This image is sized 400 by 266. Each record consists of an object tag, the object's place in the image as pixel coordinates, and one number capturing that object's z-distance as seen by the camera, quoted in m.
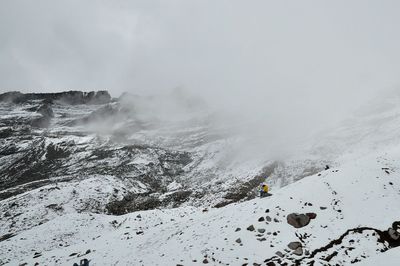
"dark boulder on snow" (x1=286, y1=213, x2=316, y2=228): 20.84
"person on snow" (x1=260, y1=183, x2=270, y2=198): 28.78
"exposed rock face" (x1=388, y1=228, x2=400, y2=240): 17.56
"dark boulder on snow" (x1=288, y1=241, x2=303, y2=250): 18.47
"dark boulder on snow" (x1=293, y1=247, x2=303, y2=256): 17.83
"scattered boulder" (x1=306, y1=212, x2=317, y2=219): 21.32
